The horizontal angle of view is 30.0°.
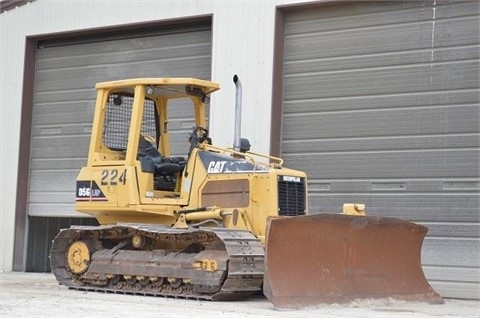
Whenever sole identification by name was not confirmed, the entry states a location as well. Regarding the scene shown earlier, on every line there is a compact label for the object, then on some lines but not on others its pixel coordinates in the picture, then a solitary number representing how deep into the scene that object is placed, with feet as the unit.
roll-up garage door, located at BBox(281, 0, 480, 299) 45.83
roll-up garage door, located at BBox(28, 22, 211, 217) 56.34
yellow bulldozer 35.65
